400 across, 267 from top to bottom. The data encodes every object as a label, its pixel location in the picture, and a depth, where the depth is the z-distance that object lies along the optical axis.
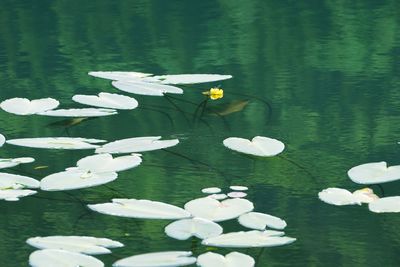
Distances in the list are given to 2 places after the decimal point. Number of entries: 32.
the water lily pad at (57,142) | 11.66
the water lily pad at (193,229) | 10.83
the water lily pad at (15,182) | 11.27
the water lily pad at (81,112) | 12.04
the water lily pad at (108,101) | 12.16
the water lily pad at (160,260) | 10.65
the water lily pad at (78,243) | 10.76
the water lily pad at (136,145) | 11.58
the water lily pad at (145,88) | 12.30
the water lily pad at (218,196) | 11.18
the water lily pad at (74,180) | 11.23
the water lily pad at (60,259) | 10.64
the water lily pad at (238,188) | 11.30
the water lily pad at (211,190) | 11.26
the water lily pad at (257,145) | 11.58
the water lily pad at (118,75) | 12.53
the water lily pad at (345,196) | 11.17
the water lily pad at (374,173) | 11.30
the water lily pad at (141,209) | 10.98
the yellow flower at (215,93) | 12.36
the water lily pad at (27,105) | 12.15
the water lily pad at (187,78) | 12.51
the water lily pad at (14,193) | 11.20
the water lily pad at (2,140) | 11.77
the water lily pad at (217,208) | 10.98
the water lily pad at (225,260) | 10.64
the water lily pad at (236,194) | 11.22
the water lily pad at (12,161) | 11.46
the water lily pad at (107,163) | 11.38
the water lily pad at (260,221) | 10.92
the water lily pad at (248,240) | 10.77
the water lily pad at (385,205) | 11.08
